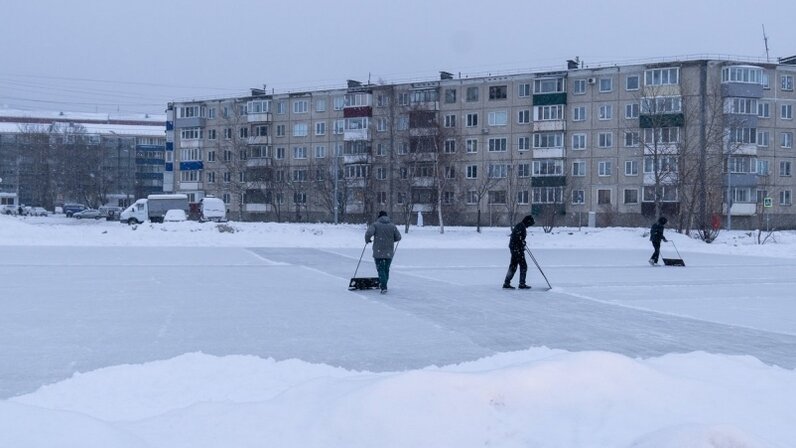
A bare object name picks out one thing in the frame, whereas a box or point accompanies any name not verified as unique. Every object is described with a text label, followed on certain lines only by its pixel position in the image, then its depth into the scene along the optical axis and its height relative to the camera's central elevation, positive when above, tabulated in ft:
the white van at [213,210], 203.62 +1.32
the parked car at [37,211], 300.81 +1.14
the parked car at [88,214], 273.13 +0.08
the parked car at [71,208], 297.86 +2.41
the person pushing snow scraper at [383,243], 54.75 -1.92
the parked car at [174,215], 169.37 -0.08
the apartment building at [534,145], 196.13 +20.12
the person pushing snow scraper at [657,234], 85.26 -1.84
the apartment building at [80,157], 346.33 +28.27
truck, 206.49 +2.01
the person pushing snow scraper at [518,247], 57.75 -2.29
